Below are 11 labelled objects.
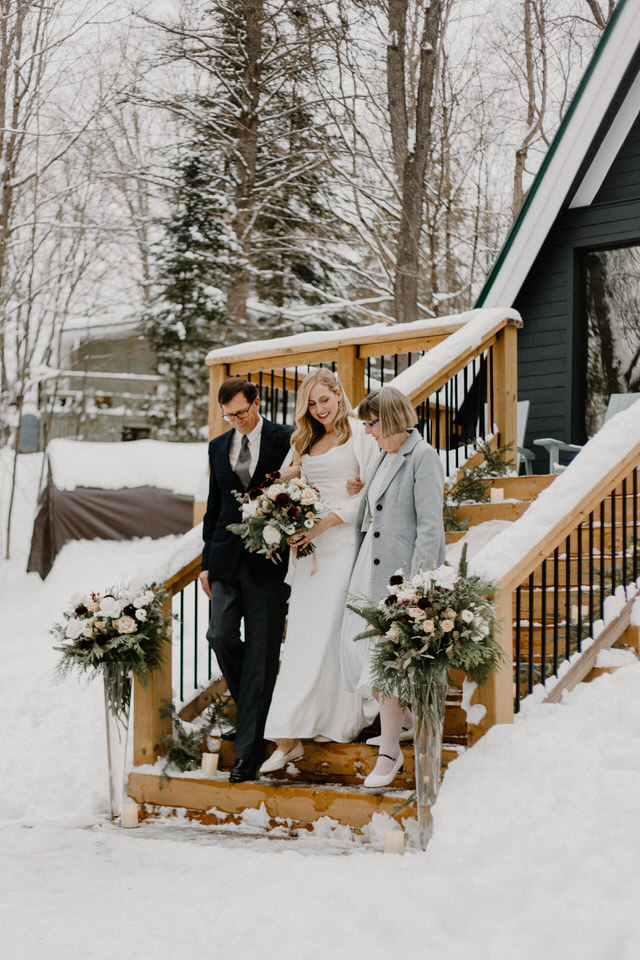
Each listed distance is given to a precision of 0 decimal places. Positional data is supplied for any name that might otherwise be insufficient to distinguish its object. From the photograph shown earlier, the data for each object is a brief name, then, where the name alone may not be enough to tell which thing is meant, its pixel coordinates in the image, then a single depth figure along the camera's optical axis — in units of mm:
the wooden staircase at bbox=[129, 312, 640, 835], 3980
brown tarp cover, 13047
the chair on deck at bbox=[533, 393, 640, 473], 7641
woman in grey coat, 4066
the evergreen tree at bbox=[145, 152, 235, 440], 16062
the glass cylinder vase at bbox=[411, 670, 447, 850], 3641
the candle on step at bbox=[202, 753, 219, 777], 4520
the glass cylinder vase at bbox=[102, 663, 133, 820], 4566
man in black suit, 4461
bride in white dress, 4340
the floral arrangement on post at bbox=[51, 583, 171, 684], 4445
